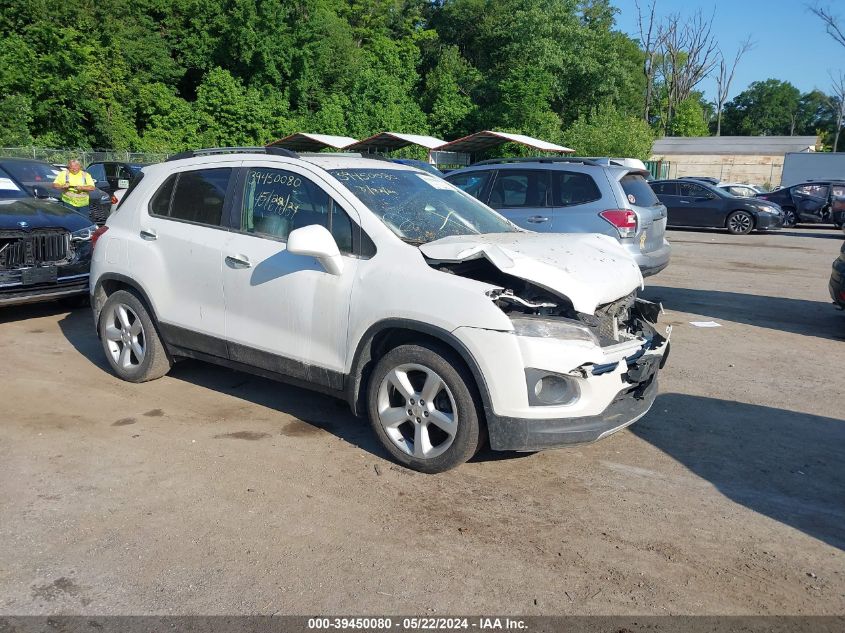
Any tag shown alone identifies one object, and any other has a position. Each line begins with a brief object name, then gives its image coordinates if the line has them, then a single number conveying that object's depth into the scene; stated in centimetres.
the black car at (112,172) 1957
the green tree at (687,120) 7438
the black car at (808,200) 2334
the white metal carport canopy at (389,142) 2805
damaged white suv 410
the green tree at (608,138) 3538
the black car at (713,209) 2122
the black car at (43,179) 1340
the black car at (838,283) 821
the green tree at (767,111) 10006
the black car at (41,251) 771
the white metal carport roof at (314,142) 2833
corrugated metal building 5044
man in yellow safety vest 1244
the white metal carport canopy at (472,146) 2631
